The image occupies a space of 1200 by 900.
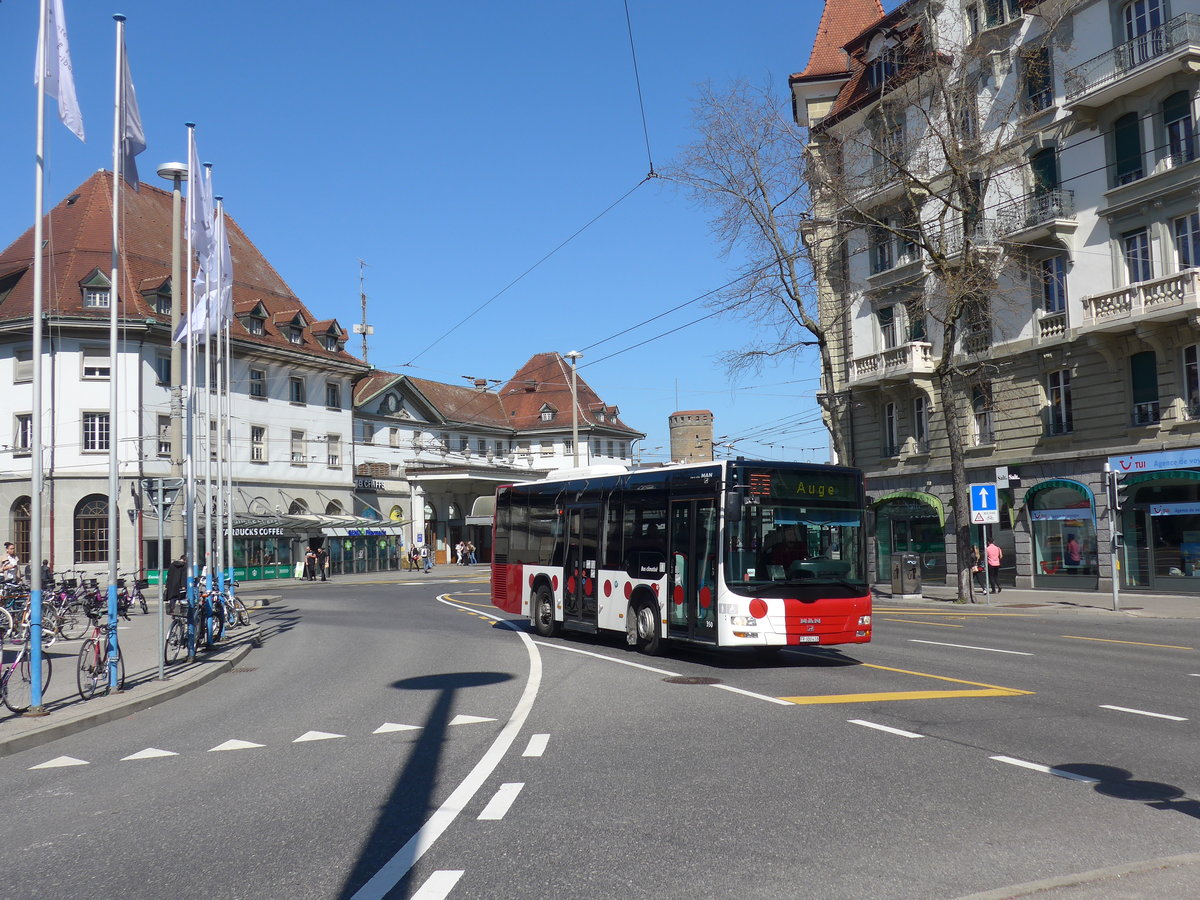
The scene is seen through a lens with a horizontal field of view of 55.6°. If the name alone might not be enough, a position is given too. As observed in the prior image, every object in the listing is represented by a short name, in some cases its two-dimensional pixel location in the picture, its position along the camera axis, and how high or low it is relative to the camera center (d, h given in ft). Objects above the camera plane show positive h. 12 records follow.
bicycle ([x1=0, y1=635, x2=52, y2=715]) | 38.81 -4.26
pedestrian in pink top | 107.96 -3.51
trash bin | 113.19 -4.50
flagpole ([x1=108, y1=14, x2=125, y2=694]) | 45.09 +5.78
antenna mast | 235.81 +45.91
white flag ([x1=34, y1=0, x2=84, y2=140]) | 42.27 +18.37
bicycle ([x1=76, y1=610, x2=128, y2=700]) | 43.29 -4.04
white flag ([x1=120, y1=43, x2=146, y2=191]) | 52.42 +19.87
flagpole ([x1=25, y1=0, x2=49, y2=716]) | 38.91 +5.72
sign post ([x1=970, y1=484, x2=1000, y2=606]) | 96.12 +2.00
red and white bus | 49.90 -0.88
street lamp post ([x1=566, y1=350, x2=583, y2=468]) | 165.48 +27.80
